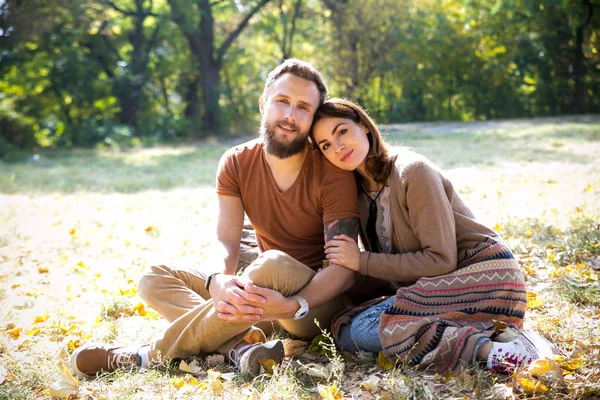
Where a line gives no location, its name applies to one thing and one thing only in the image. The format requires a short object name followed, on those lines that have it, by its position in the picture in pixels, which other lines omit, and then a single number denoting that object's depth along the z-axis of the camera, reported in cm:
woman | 285
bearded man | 306
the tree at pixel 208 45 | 1738
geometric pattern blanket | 296
